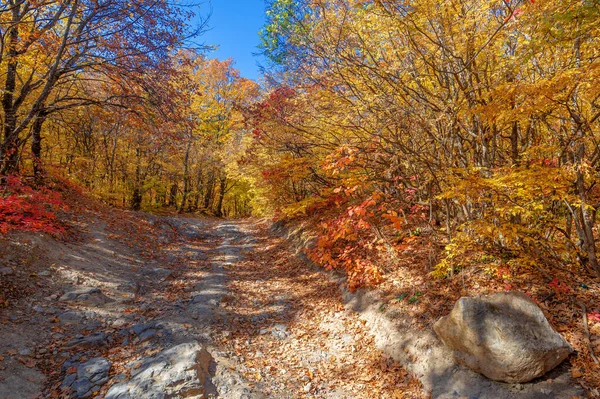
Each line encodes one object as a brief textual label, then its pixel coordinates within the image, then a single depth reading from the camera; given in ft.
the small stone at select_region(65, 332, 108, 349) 15.65
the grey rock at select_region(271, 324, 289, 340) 19.21
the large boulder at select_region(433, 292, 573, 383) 11.97
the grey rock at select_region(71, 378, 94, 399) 12.69
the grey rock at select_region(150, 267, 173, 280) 27.02
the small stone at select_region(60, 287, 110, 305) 19.56
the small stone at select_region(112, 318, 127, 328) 17.98
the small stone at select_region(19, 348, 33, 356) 14.17
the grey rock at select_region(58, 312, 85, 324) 17.39
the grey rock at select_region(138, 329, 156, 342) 16.84
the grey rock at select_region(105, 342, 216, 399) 12.62
